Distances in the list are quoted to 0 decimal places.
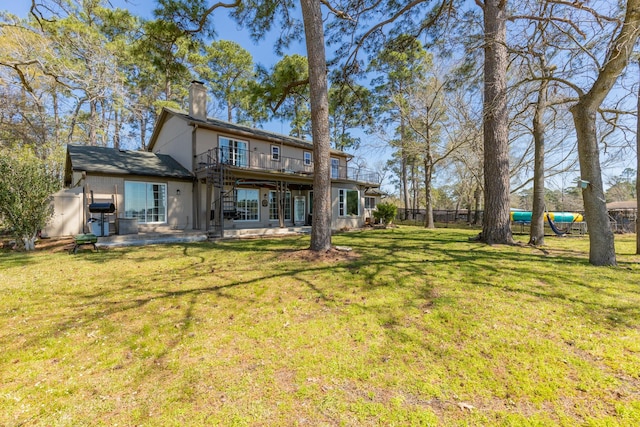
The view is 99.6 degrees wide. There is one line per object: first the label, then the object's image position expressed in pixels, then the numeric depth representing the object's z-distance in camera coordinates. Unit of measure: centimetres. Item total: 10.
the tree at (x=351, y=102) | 1131
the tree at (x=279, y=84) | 1087
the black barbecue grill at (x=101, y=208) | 902
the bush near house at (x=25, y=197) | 778
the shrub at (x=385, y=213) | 1661
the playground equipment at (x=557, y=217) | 1659
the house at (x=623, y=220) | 1507
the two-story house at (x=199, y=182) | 1095
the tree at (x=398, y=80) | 1035
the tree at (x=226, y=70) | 2128
